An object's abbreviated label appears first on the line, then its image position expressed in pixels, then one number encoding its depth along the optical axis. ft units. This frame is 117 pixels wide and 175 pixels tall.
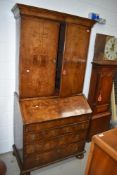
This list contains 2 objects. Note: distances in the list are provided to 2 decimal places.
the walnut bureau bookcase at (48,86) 5.82
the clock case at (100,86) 8.66
